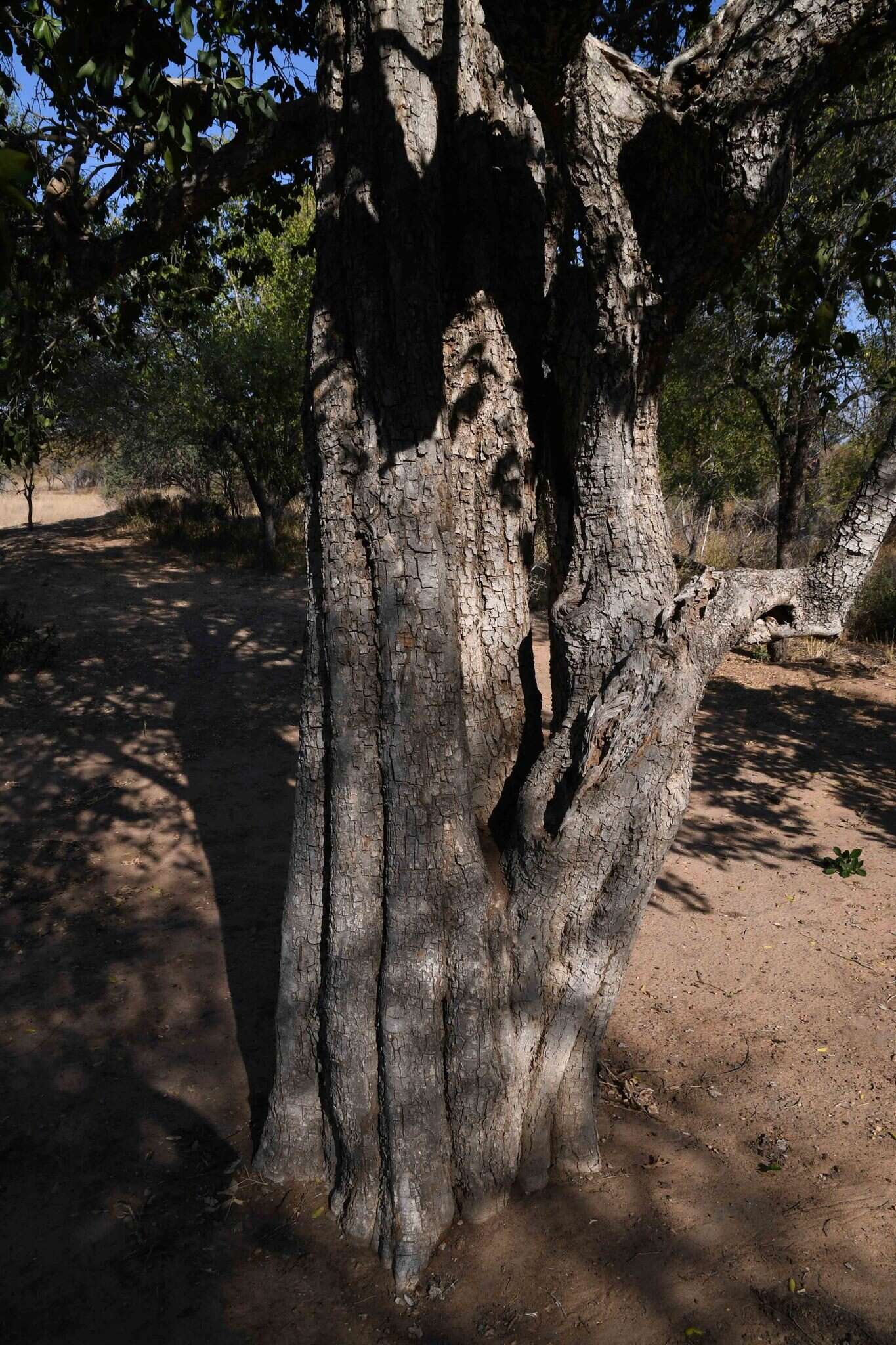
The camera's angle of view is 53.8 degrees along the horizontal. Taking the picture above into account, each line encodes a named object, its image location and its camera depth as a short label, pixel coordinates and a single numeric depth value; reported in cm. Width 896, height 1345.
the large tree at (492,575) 249
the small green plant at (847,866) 535
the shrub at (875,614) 1166
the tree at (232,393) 1535
